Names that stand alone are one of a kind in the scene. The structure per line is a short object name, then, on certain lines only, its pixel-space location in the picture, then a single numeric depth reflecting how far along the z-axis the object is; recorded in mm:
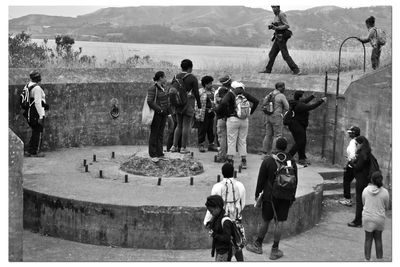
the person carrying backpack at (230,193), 8859
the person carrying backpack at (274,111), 13766
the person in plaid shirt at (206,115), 14164
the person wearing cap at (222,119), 12844
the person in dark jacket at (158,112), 12219
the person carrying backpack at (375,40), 14578
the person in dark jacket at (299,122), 14039
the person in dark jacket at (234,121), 12648
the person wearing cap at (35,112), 13617
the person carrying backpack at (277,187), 9586
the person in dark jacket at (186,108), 13289
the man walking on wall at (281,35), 16141
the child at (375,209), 9461
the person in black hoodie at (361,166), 11141
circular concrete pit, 10195
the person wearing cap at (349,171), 11945
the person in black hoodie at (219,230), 8078
